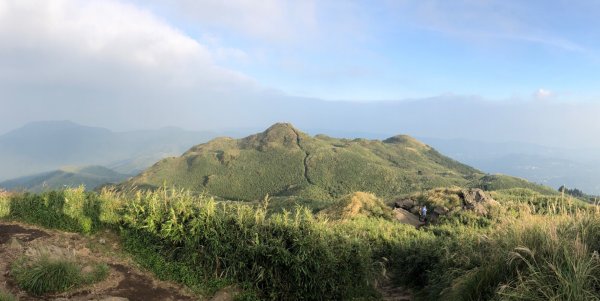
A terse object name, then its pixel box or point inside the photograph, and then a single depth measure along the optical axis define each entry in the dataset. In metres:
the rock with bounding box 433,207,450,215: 20.61
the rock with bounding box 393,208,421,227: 20.62
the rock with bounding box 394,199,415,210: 24.09
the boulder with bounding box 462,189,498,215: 19.44
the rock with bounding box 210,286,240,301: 8.09
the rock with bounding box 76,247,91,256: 9.58
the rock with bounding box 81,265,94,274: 8.24
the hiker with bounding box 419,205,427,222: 21.11
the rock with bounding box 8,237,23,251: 9.36
